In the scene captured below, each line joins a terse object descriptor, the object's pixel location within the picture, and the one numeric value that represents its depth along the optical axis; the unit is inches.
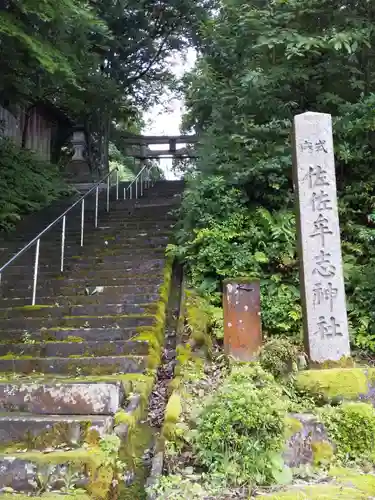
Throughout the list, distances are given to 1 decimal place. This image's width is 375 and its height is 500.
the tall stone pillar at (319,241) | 180.7
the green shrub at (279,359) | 174.6
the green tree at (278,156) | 262.5
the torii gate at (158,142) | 729.0
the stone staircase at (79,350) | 125.6
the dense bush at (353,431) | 147.2
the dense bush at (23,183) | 423.8
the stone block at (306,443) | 143.3
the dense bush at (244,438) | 129.1
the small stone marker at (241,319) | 201.9
